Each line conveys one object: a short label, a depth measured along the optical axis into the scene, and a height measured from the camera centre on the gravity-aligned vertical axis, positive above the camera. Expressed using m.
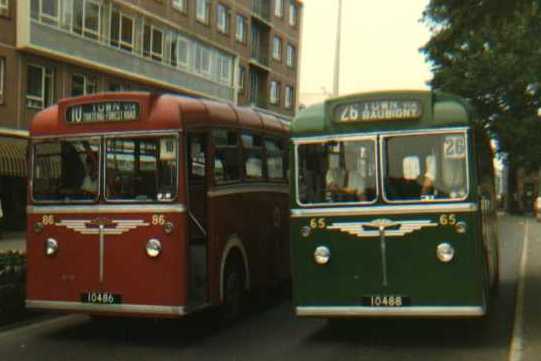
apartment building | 31.64 +6.38
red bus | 9.75 -0.27
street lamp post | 27.45 +4.22
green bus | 9.32 -0.27
